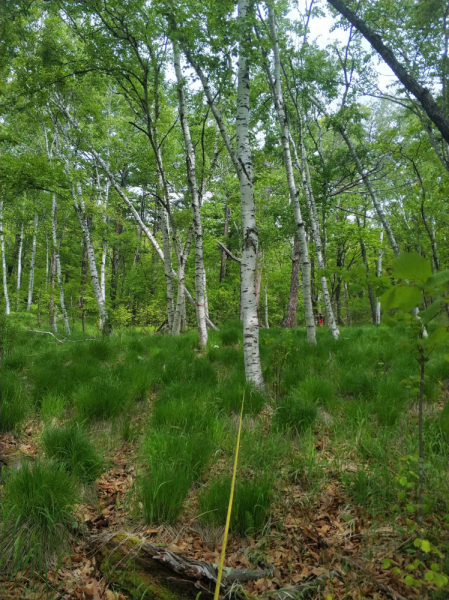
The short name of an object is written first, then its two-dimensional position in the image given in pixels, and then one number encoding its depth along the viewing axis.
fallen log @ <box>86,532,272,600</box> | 1.40
